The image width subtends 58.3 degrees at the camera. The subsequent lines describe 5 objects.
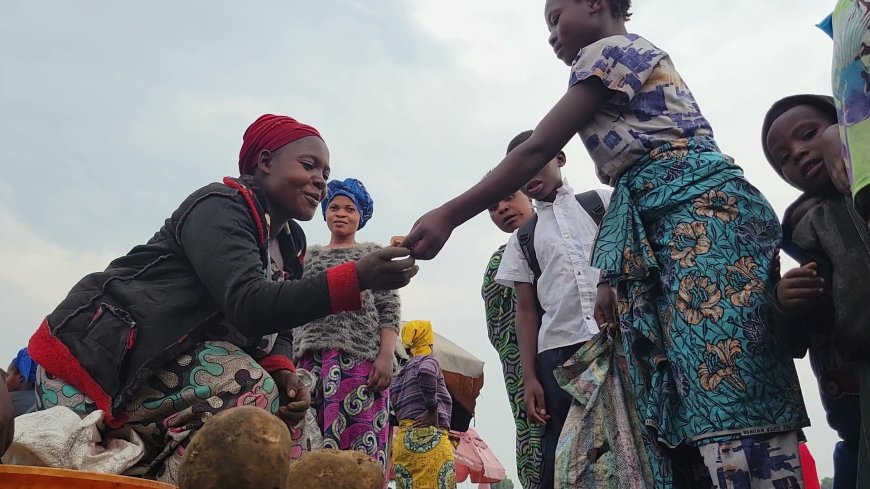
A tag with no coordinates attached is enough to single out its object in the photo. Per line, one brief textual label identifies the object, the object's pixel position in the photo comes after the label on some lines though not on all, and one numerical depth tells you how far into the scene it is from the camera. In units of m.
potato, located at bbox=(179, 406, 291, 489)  1.48
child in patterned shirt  2.21
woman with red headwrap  2.68
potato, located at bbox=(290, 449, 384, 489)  1.75
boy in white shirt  3.74
